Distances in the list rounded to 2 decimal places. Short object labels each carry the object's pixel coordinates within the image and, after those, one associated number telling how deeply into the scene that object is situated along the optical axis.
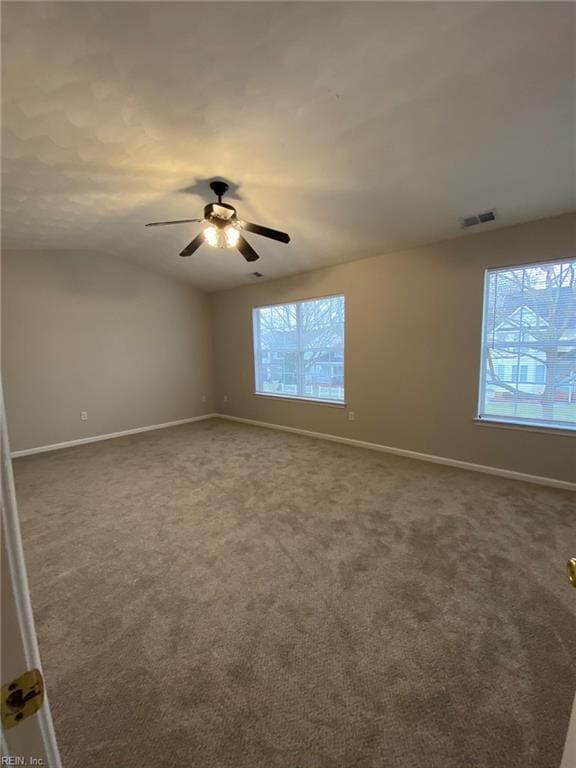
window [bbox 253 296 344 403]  4.53
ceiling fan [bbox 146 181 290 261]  2.49
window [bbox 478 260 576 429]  2.89
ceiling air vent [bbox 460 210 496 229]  2.87
